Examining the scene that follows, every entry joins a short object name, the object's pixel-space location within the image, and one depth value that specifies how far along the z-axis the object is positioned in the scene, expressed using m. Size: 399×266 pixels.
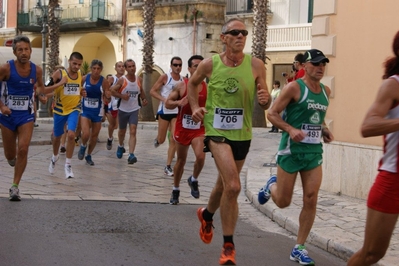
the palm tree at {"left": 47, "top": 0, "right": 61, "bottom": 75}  38.69
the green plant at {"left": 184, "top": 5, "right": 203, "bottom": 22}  34.50
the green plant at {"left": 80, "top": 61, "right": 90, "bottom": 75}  40.74
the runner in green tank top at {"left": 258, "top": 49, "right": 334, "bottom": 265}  6.68
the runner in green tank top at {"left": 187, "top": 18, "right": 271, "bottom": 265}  6.47
